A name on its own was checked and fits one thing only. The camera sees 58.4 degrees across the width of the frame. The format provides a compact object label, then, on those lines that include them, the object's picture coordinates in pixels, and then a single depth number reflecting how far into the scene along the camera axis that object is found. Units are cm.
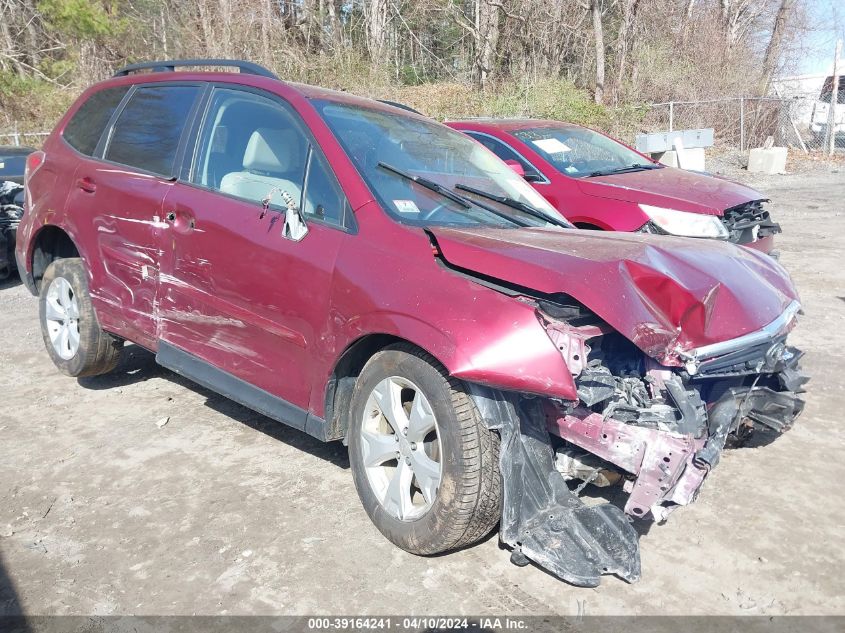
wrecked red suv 286
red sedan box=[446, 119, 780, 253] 647
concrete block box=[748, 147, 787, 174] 1877
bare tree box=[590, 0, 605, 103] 2166
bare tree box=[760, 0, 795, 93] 2406
